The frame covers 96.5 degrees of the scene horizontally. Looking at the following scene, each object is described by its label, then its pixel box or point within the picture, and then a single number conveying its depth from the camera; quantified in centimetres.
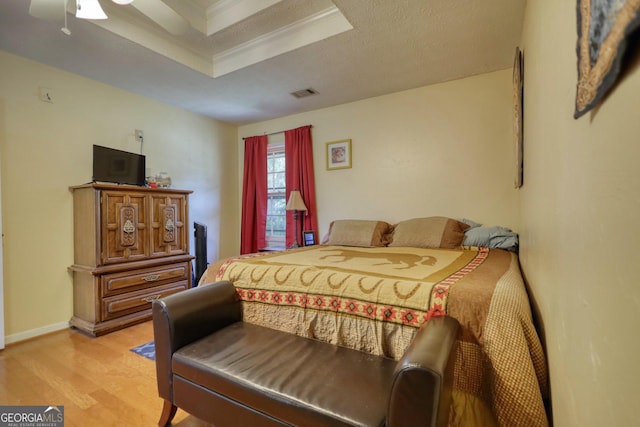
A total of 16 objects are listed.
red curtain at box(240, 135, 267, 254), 436
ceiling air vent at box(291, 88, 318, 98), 331
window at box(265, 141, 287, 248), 435
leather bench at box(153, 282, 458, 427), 81
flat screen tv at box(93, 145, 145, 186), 285
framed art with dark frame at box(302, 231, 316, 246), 370
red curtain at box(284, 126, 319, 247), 394
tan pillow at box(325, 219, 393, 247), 305
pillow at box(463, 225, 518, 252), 248
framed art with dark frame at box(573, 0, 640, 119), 33
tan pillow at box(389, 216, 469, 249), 267
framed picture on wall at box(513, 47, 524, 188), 185
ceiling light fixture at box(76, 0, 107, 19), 159
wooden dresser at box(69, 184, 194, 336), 261
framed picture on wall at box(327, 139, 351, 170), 373
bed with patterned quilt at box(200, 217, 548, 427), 102
